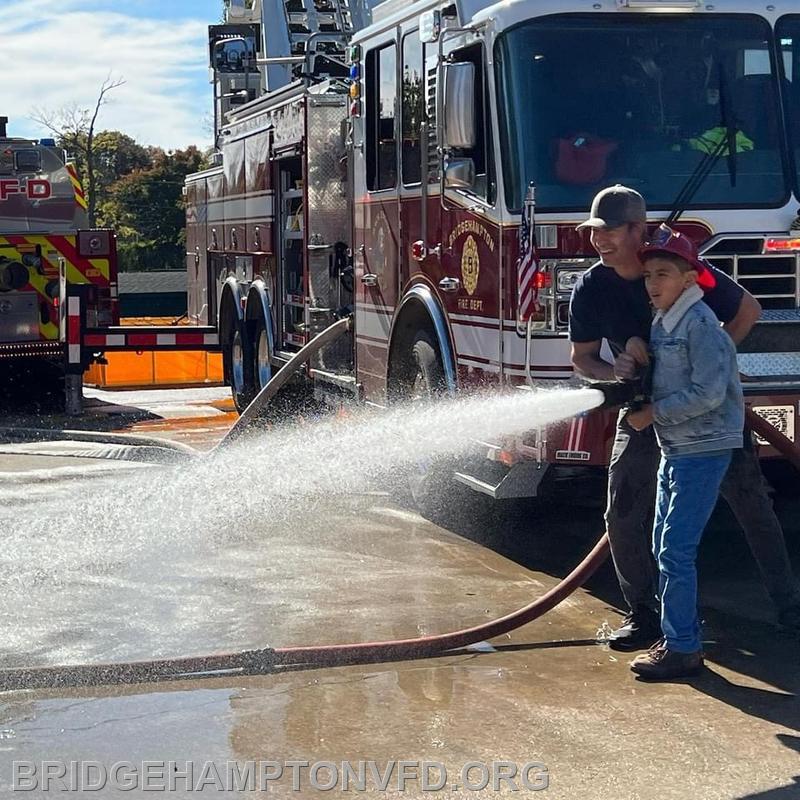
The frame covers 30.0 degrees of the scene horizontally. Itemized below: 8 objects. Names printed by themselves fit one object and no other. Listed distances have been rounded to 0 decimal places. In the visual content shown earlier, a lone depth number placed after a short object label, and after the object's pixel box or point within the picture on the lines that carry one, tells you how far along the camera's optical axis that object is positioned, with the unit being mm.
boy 5312
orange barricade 16656
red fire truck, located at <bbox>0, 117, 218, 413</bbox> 13812
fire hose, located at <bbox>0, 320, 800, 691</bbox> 5395
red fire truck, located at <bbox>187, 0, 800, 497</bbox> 6938
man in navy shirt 5859
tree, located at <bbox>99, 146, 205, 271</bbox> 49688
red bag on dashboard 7000
